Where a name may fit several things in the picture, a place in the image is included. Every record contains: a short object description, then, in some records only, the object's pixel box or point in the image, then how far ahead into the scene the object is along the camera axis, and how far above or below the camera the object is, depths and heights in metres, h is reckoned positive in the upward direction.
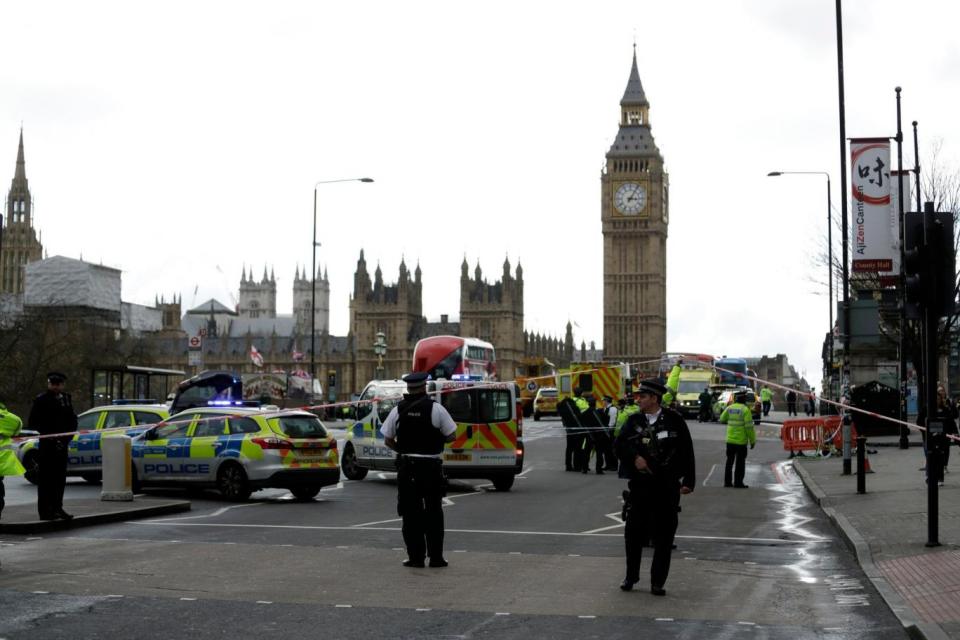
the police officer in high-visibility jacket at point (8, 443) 14.02 -0.53
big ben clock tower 172.00 +18.40
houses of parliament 169.38 +11.91
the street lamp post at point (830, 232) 48.12 +6.04
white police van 24.19 -0.66
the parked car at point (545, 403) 71.12 -0.37
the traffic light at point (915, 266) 13.55 +1.31
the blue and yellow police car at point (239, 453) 21.16 -0.93
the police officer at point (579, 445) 29.53 -1.05
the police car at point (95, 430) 24.23 -0.67
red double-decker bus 49.69 +1.38
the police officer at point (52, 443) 15.78 -0.59
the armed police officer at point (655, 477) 10.95 -0.64
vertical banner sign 29.67 +4.30
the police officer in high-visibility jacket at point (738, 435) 24.23 -0.66
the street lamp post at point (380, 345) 72.28 +2.61
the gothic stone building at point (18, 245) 196.25 +20.91
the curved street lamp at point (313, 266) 57.55 +5.51
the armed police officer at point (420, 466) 12.59 -0.65
